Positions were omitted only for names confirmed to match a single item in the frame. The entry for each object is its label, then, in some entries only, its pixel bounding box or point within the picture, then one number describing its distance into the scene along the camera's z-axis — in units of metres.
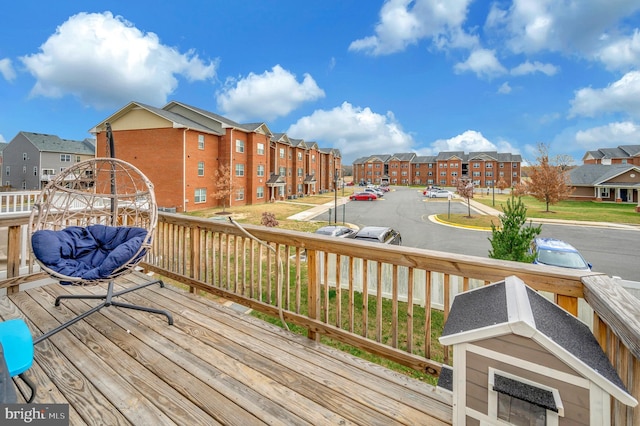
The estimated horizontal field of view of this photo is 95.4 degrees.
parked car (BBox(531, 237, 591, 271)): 6.32
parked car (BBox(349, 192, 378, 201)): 29.88
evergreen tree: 4.85
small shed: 0.90
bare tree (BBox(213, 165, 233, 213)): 20.03
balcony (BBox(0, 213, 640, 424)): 1.39
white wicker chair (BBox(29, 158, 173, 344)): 2.18
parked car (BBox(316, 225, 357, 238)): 8.98
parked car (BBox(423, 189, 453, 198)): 33.25
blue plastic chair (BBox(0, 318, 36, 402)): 1.06
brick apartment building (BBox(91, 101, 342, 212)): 18.12
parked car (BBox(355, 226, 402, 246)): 7.90
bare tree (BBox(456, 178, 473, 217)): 20.10
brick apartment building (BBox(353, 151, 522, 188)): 56.19
